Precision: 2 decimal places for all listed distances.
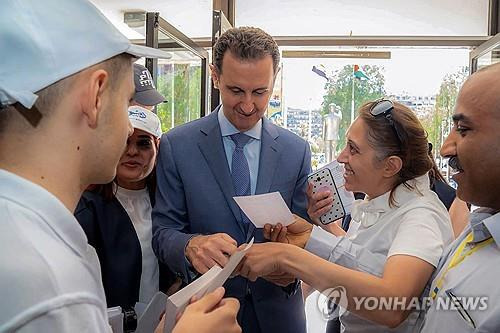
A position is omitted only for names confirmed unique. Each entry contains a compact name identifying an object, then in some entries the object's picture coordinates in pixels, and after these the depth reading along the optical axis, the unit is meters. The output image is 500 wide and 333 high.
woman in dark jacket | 1.45
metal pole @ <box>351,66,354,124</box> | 4.48
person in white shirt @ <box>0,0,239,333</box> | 0.50
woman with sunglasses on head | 1.11
